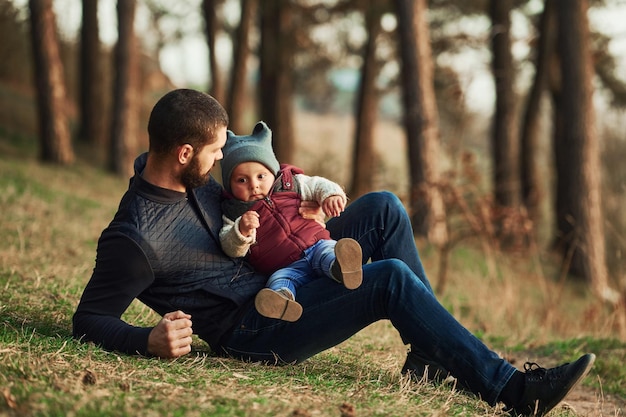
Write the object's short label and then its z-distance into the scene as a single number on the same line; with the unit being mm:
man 3508
